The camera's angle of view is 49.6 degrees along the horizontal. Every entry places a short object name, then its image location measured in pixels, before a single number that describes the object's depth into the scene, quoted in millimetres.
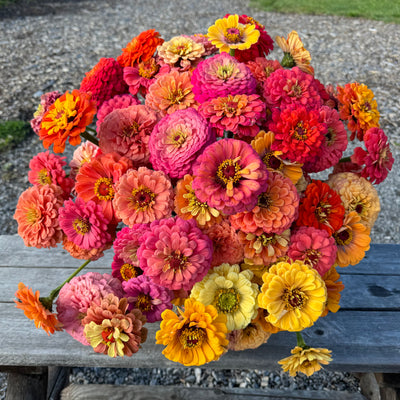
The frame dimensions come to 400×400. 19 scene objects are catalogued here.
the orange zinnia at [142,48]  1183
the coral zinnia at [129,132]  1031
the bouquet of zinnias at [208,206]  871
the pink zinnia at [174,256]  863
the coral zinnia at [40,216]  1027
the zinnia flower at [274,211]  883
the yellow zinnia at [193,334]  863
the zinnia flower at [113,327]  867
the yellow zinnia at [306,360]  921
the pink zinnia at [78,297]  944
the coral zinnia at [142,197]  924
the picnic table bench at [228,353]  1199
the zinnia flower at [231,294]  933
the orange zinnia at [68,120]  951
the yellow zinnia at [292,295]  866
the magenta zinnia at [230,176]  824
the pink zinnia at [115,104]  1121
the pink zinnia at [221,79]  952
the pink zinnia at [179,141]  915
